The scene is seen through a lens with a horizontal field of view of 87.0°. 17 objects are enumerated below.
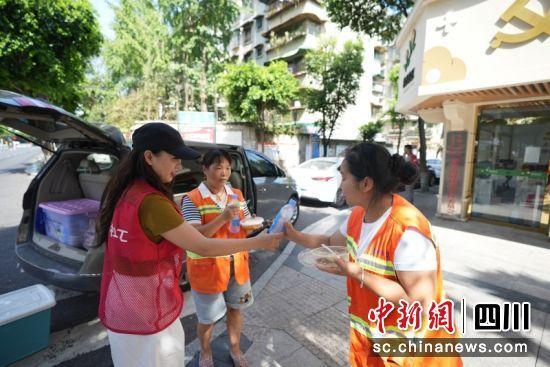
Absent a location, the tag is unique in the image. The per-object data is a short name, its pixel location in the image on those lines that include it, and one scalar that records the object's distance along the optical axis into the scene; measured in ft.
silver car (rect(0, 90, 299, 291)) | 7.84
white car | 26.78
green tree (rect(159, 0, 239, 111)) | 56.85
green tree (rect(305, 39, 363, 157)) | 47.39
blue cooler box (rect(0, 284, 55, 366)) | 7.47
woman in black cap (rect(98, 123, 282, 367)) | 4.50
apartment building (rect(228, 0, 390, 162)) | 71.36
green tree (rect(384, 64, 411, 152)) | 61.16
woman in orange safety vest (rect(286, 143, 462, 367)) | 4.11
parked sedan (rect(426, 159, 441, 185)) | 47.14
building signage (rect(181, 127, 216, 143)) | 43.09
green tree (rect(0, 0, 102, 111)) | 22.20
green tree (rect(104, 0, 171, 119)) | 65.51
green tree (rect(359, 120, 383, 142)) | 68.13
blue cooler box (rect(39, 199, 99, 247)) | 10.37
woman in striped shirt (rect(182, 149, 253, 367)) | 6.81
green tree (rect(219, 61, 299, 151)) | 48.08
